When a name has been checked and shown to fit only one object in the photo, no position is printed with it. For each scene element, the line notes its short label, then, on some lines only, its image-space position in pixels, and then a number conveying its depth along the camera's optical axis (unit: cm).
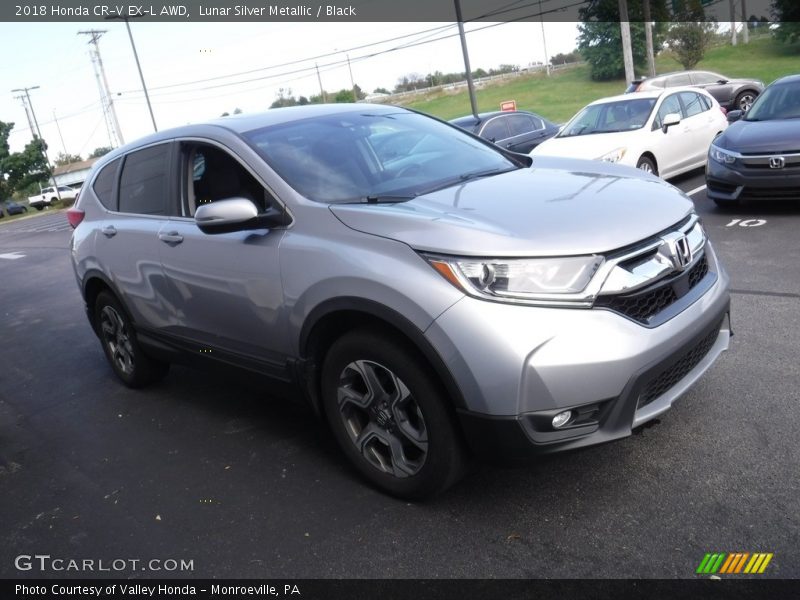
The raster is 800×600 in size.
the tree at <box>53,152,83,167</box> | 12869
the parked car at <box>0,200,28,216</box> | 5994
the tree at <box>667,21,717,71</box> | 5100
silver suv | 286
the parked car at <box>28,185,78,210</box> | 5753
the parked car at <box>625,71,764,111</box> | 2247
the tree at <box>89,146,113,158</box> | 11258
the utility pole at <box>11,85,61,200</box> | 7156
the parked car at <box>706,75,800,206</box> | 789
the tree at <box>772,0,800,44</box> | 5009
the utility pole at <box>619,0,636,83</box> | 3562
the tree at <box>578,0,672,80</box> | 5726
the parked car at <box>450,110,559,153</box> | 1423
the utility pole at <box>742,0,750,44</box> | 5860
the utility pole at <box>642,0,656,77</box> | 4219
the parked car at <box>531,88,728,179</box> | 1007
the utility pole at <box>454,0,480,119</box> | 2227
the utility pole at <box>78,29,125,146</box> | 5647
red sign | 2195
